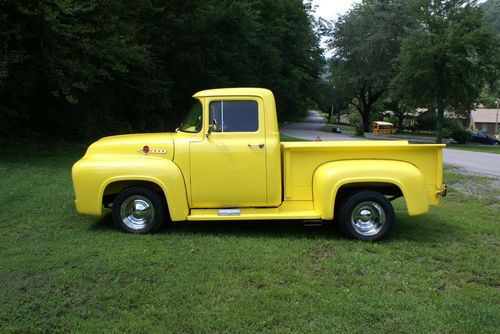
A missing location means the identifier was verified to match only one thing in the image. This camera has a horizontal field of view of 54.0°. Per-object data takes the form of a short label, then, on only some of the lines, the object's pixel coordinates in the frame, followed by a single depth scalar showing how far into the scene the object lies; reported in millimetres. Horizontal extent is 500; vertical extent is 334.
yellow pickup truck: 6297
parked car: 52469
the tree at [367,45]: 47625
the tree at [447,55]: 36625
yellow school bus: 56000
